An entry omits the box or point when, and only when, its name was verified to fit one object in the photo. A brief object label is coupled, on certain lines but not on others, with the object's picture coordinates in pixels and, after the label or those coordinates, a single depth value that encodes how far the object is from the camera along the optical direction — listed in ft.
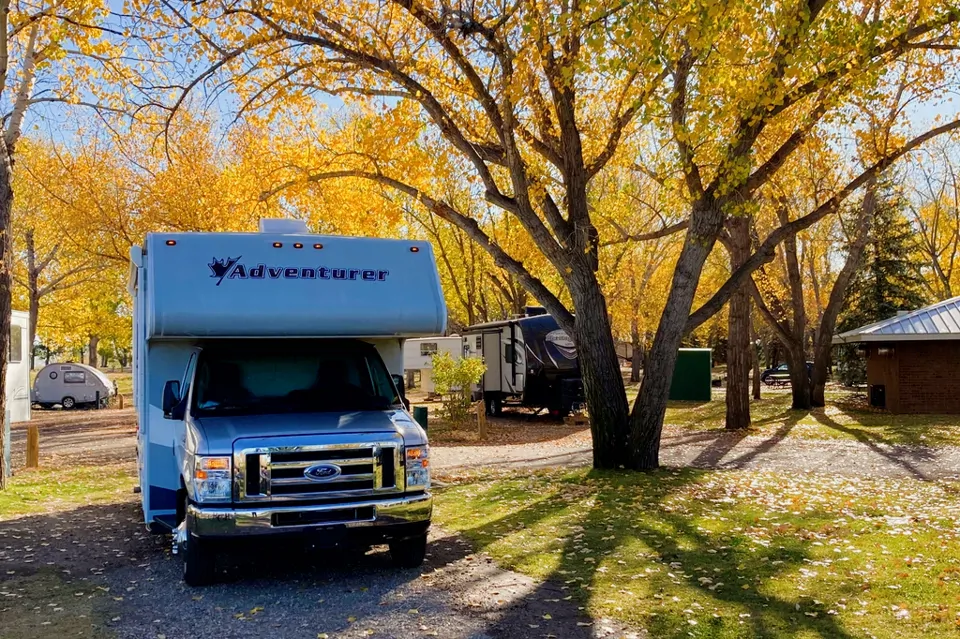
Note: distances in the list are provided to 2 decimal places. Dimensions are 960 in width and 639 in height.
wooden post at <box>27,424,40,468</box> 48.39
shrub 71.56
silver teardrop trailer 107.45
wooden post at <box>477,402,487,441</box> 67.56
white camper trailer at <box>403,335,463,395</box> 121.84
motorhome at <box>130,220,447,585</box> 21.13
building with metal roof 78.12
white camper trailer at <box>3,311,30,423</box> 74.43
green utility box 104.42
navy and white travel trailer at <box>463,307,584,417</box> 79.25
